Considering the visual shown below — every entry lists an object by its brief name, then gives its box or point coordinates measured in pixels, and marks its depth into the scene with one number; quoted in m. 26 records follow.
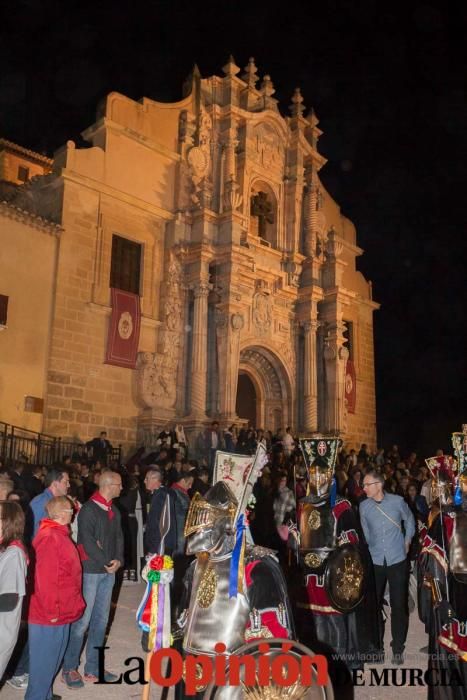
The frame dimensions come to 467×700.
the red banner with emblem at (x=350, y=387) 25.47
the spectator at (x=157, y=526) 6.96
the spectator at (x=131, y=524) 9.77
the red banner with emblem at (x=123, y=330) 18.77
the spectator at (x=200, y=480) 11.01
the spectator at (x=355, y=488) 11.79
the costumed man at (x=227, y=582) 3.46
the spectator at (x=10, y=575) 3.95
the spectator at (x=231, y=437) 17.20
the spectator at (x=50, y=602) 4.30
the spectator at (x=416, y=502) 10.81
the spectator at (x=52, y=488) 5.83
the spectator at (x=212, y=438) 17.97
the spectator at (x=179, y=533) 7.62
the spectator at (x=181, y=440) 16.50
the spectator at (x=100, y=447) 16.06
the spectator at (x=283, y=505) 9.77
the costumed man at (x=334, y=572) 5.35
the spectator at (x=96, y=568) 5.21
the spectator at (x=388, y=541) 6.24
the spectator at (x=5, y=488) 5.58
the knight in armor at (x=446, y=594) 3.90
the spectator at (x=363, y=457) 17.16
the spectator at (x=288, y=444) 17.87
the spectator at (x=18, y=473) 8.79
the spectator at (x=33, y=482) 9.61
